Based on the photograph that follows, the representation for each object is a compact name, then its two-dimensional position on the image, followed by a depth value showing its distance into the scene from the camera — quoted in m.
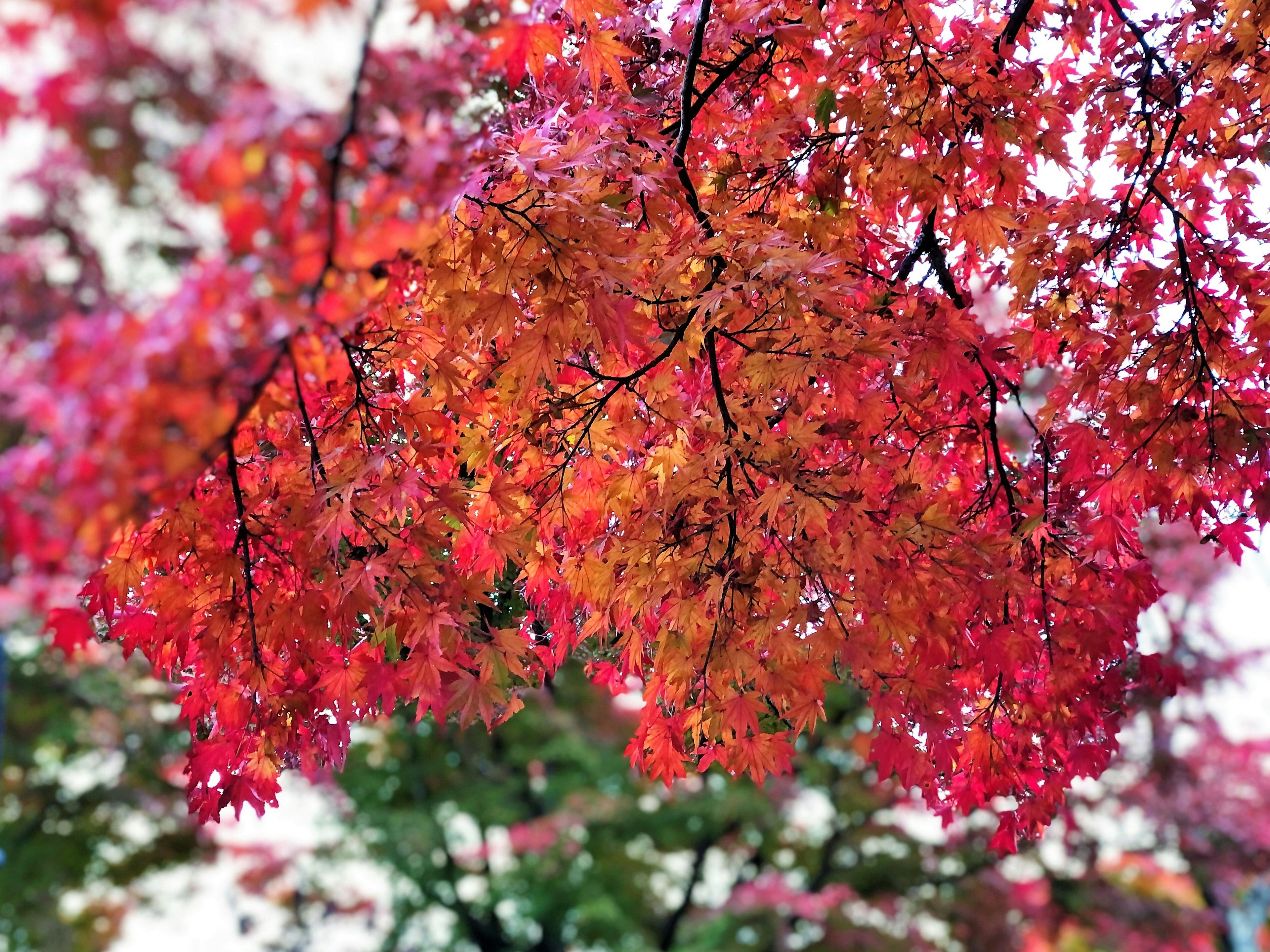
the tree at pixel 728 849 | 10.96
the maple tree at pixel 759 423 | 3.18
